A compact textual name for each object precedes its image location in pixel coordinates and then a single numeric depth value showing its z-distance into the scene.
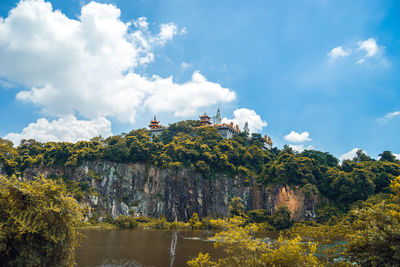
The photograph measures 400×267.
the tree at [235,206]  61.78
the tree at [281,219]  54.28
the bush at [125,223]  54.56
